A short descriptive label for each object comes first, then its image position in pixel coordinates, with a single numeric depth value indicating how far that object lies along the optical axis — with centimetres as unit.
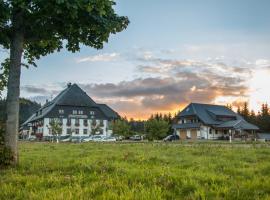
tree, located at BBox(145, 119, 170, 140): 6312
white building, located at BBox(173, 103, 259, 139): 9175
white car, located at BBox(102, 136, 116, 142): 7794
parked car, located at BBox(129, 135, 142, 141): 9458
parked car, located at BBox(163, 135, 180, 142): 8297
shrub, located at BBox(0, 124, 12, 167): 1217
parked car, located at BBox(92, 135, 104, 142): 7890
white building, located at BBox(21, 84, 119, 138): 10275
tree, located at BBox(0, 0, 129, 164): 1191
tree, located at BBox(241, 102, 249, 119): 15011
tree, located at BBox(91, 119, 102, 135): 9369
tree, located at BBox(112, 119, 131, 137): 8169
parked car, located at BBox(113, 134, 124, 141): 8522
